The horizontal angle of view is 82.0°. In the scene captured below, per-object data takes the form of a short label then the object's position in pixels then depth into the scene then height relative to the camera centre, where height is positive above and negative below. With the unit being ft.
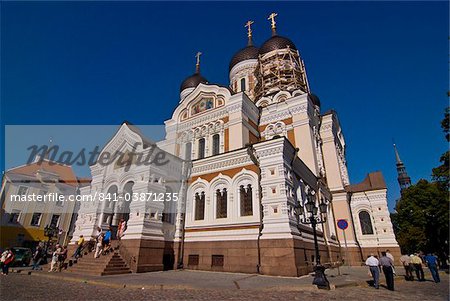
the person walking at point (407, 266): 38.65 -0.49
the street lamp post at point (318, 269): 28.94 -0.72
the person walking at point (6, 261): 42.91 +0.01
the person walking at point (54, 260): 45.85 +0.20
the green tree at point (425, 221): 79.15 +12.13
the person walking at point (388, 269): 30.34 -0.73
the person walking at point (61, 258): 45.08 +0.46
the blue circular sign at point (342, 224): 41.93 +5.73
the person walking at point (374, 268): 30.89 -0.69
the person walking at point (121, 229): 46.46 +5.35
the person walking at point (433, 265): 36.81 -0.33
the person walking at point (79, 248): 47.00 +2.29
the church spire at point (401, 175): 259.60 +82.89
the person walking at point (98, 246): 43.70 +2.39
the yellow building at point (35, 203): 95.81 +21.64
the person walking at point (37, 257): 51.08 +0.82
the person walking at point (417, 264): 37.83 -0.20
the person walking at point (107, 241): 44.51 +3.28
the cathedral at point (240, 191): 41.96 +13.32
